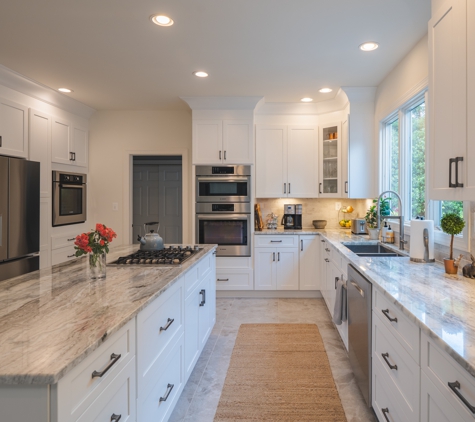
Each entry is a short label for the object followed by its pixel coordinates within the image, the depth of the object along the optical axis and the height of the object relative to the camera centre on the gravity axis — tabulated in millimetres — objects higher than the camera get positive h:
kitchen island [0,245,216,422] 877 -398
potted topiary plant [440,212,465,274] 1895 -87
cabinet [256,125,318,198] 4617 +708
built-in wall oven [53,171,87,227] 4180 +170
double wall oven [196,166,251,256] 4445 +30
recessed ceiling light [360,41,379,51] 2787 +1400
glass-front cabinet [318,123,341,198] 4418 +681
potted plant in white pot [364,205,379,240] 3674 -127
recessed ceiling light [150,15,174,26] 2402 +1386
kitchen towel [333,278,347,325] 2650 -739
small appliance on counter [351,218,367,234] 4012 -171
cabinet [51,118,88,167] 4168 +884
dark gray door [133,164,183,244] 5938 +250
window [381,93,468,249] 2680 +481
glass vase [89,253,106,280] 1803 -294
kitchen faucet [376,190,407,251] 2797 -160
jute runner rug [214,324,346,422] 2045 -1211
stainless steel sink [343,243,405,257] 3228 -359
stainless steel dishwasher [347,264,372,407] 1953 -741
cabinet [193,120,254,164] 4422 +912
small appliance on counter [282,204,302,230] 4660 -63
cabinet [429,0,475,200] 1476 +540
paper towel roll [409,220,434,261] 2205 -178
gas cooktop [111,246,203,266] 2275 -331
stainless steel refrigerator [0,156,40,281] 3150 -56
